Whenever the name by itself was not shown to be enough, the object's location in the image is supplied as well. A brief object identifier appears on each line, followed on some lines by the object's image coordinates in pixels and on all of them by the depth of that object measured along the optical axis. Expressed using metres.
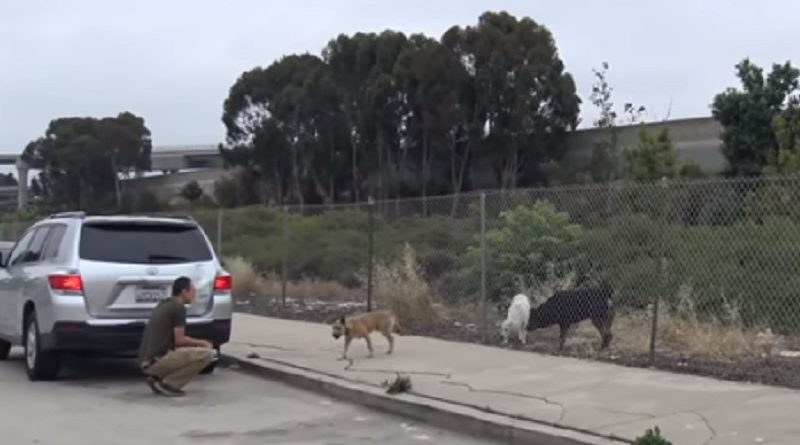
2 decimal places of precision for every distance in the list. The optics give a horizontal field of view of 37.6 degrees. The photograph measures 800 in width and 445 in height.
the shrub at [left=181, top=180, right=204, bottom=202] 68.12
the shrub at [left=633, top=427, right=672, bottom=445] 7.36
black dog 12.45
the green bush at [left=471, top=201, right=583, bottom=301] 15.24
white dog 12.93
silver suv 11.38
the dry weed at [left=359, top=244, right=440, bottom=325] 15.83
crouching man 10.82
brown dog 12.74
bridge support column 81.74
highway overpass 40.59
